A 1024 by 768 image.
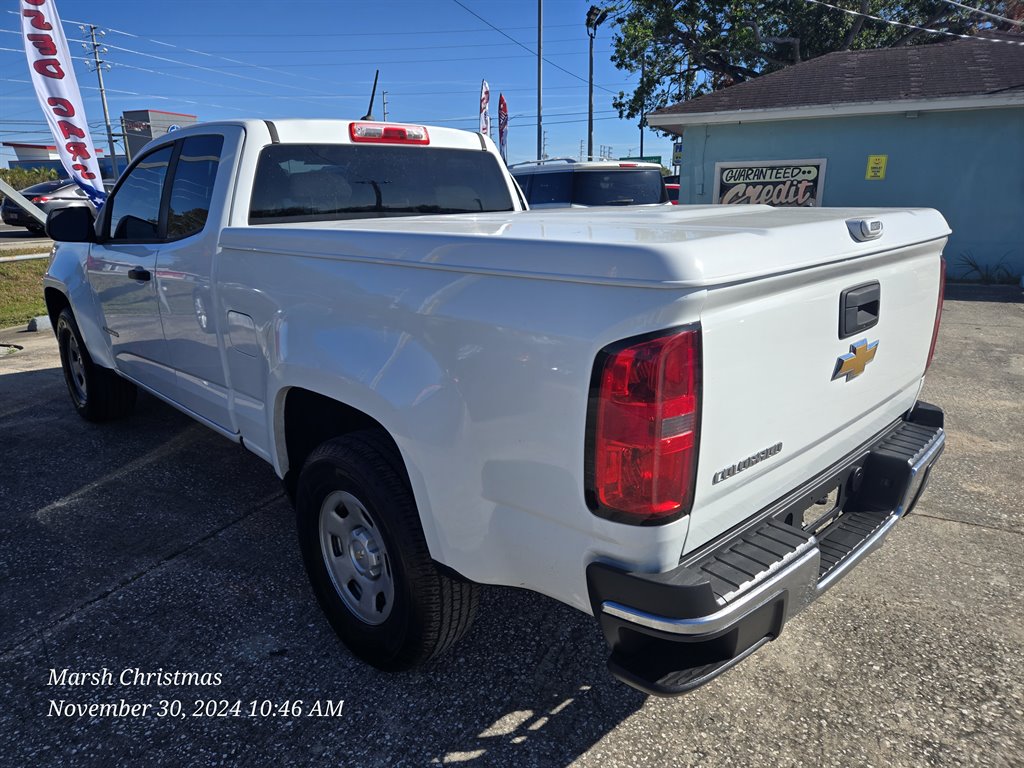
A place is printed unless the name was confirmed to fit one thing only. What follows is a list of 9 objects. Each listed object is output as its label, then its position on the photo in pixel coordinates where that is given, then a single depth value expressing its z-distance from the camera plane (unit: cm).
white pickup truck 166
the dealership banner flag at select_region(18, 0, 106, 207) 915
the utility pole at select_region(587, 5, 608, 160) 2353
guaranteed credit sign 1329
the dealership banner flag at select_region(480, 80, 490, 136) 2270
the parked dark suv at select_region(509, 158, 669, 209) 990
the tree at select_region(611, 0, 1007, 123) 2217
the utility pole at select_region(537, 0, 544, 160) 2617
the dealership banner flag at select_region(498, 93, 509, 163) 2653
